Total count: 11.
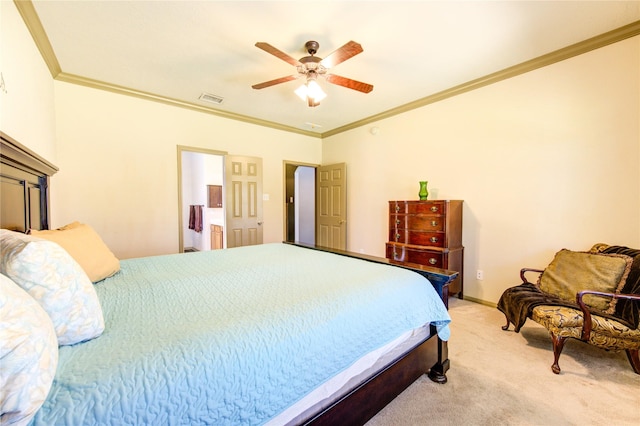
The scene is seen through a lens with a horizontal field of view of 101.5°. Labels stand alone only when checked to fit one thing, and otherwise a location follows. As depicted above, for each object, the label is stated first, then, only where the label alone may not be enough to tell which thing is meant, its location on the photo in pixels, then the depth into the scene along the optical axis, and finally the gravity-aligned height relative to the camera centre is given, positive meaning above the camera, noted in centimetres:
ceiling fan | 214 +120
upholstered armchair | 180 -79
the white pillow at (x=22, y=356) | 54 -34
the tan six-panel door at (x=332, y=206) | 487 -3
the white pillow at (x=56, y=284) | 79 -25
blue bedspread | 71 -48
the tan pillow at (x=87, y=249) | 143 -26
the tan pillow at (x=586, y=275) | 200 -60
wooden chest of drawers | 306 -38
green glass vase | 335 +16
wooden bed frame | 124 -88
